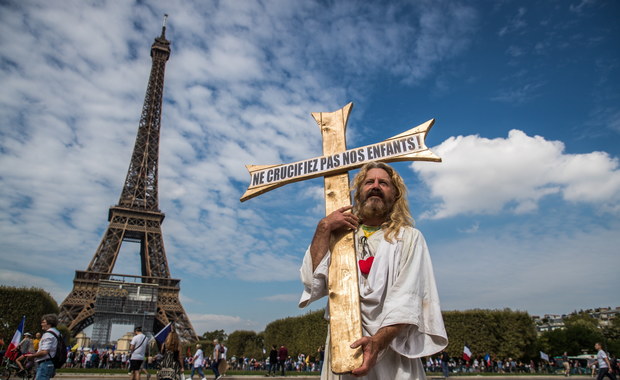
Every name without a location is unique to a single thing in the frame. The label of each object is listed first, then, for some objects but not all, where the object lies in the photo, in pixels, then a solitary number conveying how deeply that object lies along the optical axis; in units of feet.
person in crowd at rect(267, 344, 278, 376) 55.64
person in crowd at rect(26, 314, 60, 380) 15.67
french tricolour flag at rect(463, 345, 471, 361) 63.01
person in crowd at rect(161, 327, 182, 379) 21.91
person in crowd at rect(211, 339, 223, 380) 39.19
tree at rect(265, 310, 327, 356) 99.71
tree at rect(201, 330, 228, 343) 260.42
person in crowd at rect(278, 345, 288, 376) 52.75
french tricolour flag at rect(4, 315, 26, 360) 26.65
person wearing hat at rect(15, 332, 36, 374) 24.50
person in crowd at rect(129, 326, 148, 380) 24.97
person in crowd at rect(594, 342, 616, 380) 30.07
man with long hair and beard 5.49
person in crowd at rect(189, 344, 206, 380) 33.73
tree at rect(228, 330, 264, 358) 150.44
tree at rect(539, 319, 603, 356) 184.24
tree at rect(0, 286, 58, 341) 70.44
